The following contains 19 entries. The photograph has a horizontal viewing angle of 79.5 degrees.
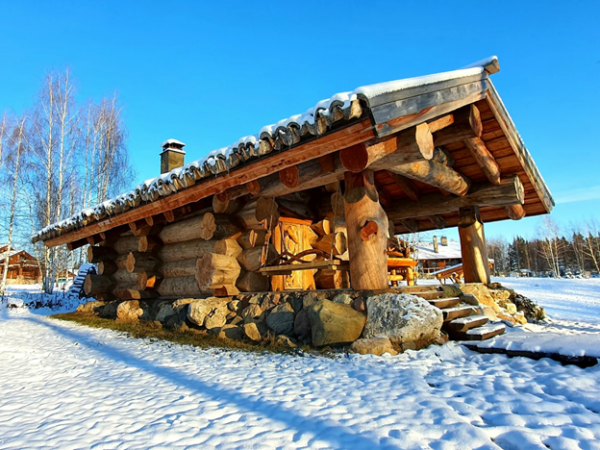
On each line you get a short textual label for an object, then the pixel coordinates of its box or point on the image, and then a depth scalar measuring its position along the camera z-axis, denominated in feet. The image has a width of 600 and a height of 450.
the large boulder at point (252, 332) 15.90
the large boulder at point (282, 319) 15.67
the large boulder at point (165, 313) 21.13
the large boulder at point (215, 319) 18.08
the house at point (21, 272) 106.68
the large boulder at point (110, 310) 26.11
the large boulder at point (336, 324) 13.37
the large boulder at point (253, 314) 16.74
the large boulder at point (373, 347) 12.18
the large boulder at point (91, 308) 28.05
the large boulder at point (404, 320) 12.59
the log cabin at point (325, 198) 12.51
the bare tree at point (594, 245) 128.36
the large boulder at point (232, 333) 16.68
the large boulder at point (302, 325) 15.07
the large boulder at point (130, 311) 23.70
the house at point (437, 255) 97.96
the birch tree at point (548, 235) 125.85
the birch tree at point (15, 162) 48.83
